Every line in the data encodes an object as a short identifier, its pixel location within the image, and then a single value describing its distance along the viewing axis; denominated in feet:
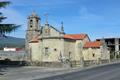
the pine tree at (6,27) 56.17
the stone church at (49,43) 96.19
